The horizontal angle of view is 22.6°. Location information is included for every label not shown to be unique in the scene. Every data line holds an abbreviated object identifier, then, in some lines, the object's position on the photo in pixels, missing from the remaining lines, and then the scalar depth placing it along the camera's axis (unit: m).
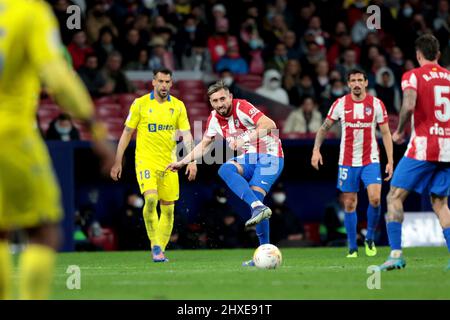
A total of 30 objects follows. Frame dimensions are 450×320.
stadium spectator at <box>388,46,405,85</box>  21.39
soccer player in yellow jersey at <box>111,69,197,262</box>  13.29
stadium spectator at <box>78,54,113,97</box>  18.92
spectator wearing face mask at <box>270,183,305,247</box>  17.72
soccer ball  10.91
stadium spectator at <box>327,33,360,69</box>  21.70
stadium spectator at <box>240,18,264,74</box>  21.39
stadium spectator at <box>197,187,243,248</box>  17.55
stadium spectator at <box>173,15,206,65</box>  20.92
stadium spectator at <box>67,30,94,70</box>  19.33
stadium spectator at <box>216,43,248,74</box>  20.73
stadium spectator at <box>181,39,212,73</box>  21.00
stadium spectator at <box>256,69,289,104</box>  19.83
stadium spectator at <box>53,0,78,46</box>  19.62
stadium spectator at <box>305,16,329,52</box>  21.84
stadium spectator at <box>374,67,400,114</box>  19.86
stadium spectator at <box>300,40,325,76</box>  20.56
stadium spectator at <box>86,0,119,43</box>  20.20
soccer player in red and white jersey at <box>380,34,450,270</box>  10.11
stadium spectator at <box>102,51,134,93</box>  19.08
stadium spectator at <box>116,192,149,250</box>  17.31
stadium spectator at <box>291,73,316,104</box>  20.00
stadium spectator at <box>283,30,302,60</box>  21.31
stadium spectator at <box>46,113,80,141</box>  17.00
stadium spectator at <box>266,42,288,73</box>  20.72
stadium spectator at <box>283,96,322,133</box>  18.33
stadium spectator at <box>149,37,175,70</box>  20.12
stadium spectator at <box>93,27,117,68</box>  19.51
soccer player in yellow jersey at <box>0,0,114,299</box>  5.86
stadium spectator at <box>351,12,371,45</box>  22.66
